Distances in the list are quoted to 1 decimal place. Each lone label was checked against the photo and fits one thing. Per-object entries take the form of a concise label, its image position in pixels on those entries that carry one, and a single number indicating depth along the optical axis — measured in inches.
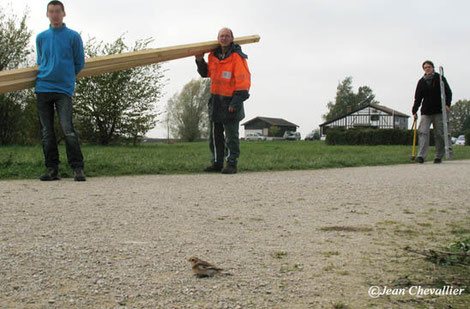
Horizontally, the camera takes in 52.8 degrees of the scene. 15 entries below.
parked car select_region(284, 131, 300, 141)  3183.6
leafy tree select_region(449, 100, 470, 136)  4736.7
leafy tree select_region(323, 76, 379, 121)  3914.9
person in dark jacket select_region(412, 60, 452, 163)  402.0
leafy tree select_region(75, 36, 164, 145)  872.9
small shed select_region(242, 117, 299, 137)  4264.3
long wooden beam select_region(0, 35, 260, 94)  237.0
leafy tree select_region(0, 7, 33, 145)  770.8
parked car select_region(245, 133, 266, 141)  3511.1
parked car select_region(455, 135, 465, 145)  2417.7
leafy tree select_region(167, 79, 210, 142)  2620.6
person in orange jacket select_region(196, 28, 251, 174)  284.5
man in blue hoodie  236.7
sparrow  87.8
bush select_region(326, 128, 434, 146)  1240.1
